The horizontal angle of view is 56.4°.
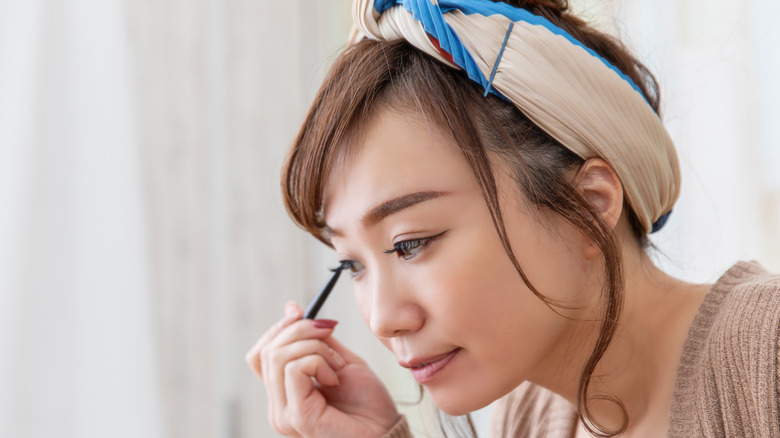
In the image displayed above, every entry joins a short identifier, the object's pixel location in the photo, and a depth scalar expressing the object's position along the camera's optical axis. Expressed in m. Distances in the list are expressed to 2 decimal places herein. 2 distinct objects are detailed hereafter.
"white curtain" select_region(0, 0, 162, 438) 1.23
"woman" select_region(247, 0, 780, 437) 0.82
